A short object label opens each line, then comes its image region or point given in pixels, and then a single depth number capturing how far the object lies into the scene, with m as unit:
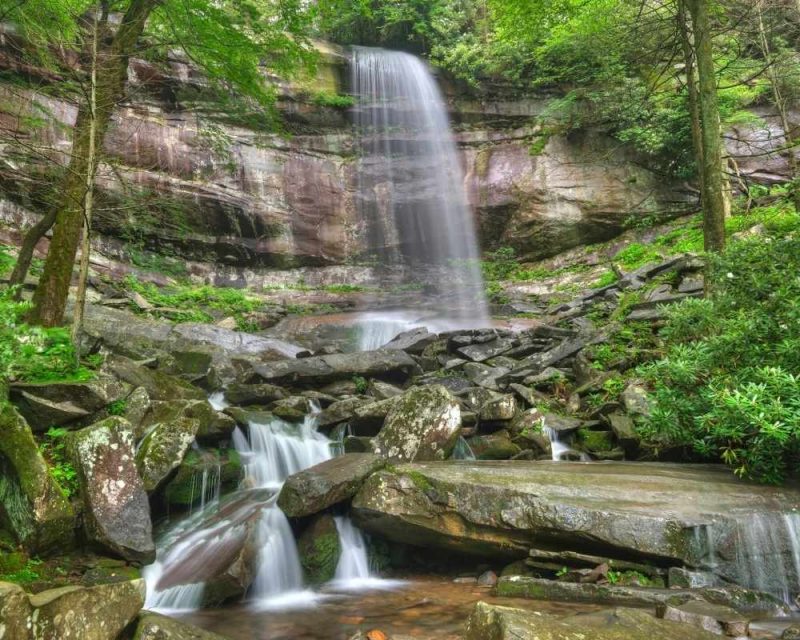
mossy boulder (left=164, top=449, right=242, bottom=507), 6.66
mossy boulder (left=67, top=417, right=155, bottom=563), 5.32
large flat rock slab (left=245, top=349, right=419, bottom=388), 10.73
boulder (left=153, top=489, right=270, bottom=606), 5.36
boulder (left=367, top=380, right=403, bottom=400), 9.95
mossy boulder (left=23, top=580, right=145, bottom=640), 3.10
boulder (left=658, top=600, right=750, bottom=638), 3.74
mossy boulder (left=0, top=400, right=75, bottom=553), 5.04
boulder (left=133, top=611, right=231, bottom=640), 3.44
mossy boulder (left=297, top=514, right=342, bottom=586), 5.97
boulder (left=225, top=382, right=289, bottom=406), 9.66
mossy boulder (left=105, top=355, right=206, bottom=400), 8.05
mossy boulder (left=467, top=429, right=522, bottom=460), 7.88
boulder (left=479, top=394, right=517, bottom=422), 8.38
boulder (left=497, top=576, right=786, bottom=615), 4.42
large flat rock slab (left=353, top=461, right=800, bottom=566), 4.96
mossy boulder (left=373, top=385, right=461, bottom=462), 7.26
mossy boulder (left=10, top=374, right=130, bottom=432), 6.31
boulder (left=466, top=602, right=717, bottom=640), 3.04
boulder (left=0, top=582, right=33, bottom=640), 2.88
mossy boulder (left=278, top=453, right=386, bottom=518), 6.04
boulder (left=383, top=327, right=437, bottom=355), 13.26
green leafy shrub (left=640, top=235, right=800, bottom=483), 5.09
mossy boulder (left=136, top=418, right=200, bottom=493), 6.19
